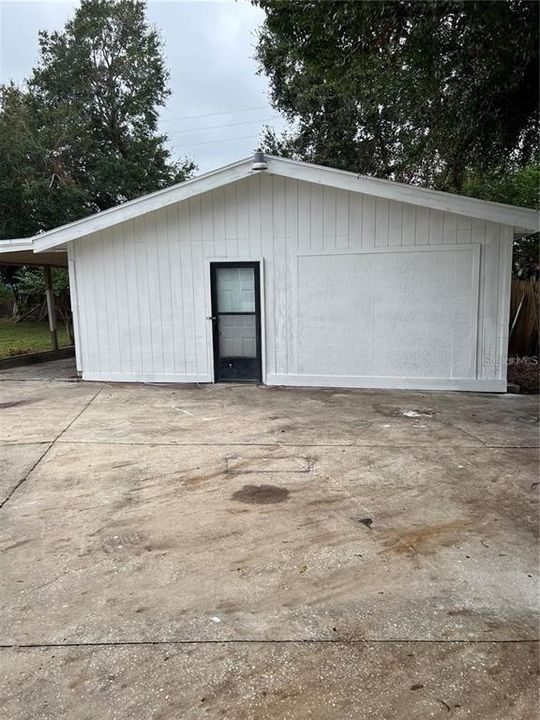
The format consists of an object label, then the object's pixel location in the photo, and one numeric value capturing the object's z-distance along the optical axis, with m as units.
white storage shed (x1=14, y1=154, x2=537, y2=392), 6.75
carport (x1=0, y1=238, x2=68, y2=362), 7.77
